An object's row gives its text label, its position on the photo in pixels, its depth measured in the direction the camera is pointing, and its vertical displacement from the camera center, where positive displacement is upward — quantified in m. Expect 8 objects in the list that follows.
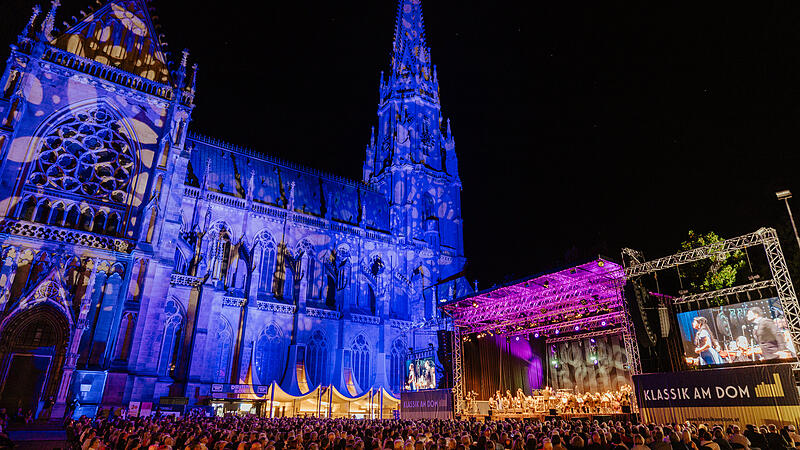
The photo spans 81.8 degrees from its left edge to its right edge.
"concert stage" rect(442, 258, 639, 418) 23.02 +3.57
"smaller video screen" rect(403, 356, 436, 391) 32.53 +1.60
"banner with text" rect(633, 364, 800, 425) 15.29 +0.18
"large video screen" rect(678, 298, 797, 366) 21.50 +3.07
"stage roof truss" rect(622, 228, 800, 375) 16.36 +5.42
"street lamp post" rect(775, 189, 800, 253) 15.50 +6.57
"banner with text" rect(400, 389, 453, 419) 26.27 -0.36
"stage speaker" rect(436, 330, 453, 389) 29.86 +2.65
